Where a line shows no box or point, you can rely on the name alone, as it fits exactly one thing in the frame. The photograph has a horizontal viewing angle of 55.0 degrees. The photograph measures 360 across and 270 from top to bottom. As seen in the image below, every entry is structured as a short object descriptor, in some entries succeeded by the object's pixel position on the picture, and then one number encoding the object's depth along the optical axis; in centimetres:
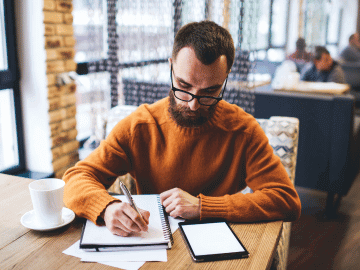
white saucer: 87
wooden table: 75
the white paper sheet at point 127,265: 74
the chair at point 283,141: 146
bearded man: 97
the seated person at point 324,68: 375
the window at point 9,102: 221
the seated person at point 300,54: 549
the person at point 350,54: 620
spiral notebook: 79
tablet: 78
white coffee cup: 84
